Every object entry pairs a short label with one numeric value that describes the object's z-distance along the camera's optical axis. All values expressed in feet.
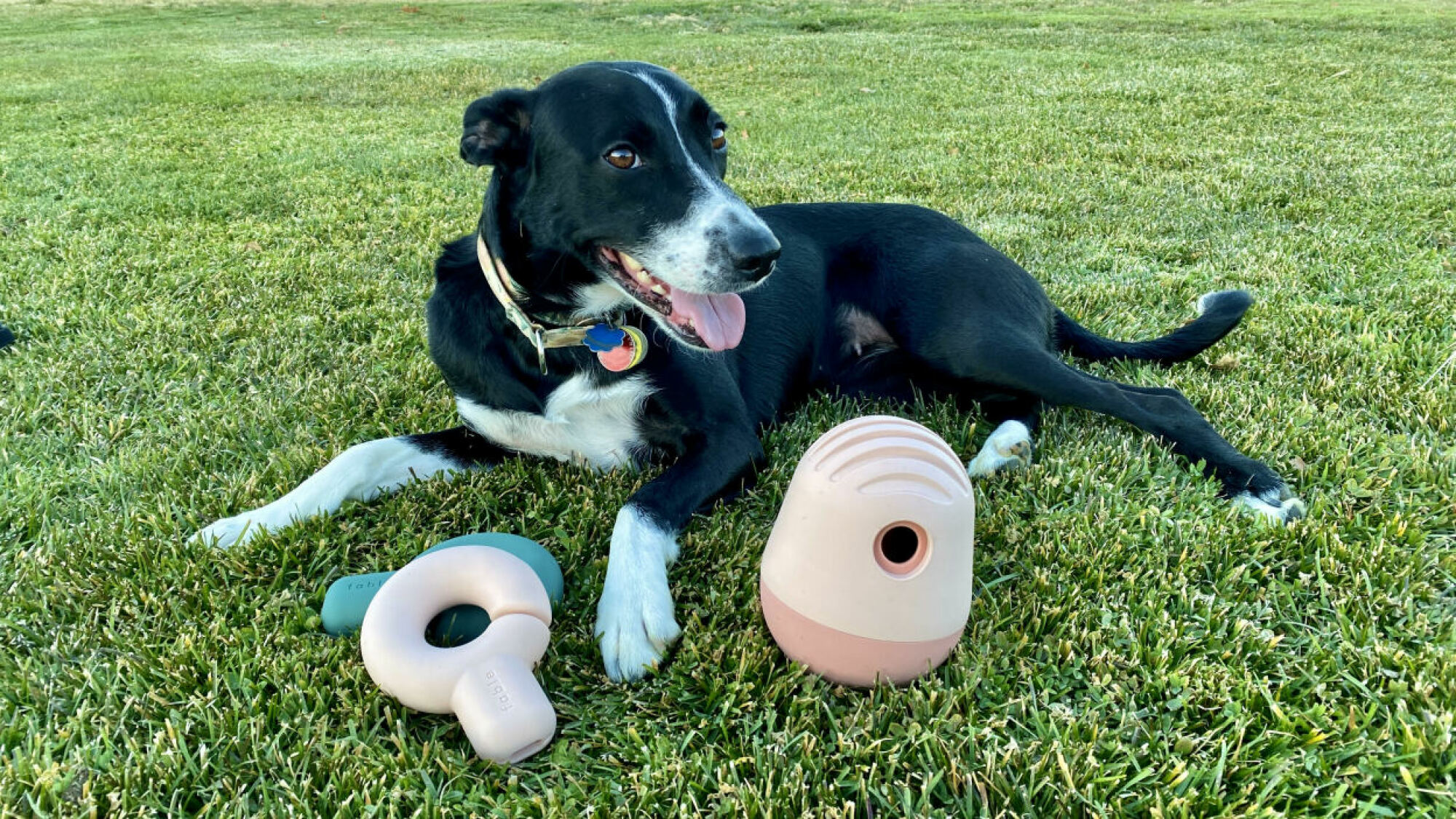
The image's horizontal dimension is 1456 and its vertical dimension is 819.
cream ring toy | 2.53
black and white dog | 3.28
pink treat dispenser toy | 2.55
